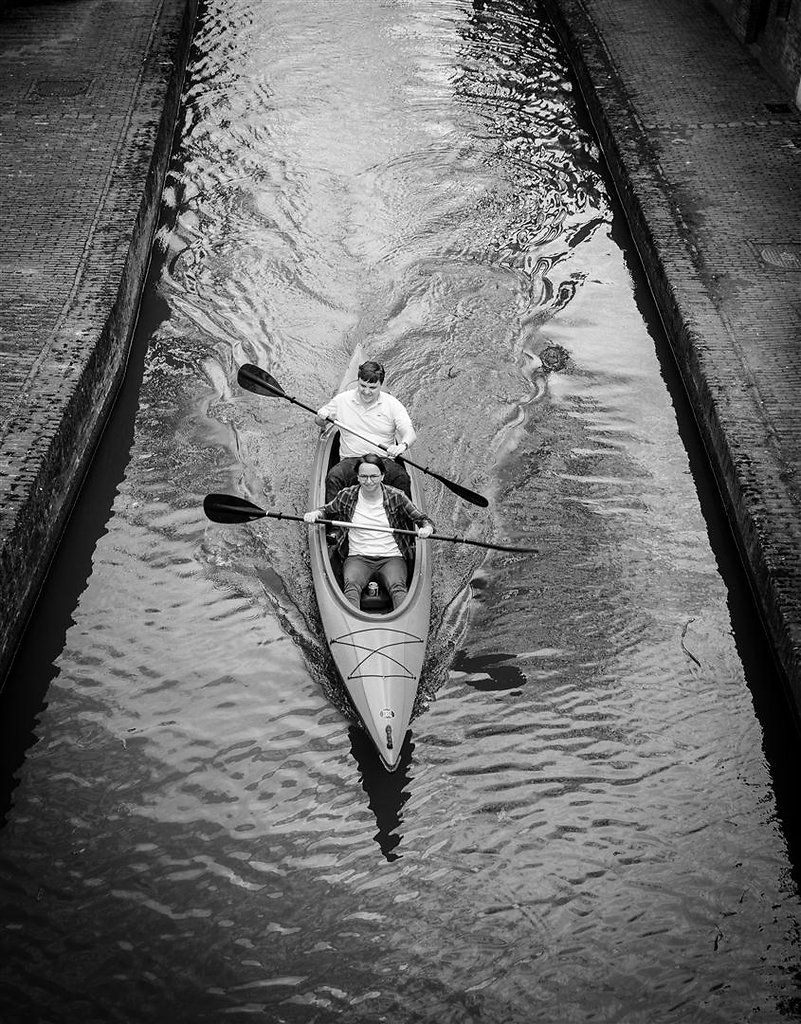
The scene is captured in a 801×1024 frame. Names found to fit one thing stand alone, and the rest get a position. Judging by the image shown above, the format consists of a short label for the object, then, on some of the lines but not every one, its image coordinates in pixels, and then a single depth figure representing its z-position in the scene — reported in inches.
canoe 312.5
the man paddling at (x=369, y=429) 379.2
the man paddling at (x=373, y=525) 346.3
